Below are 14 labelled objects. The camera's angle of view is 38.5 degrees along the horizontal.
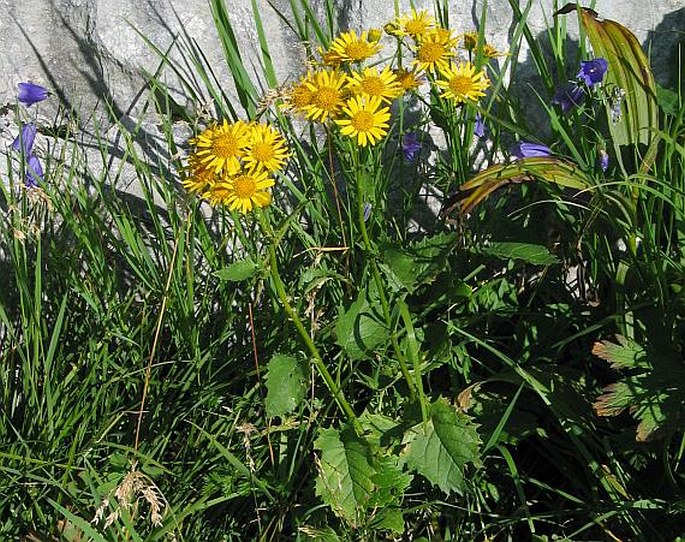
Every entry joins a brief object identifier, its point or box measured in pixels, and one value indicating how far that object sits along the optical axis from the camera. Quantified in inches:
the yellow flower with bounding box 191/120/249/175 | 51.2
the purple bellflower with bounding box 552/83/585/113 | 71.0
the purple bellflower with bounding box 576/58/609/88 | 68.2
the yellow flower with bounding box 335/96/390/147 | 52.4
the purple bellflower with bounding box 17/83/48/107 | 77.4
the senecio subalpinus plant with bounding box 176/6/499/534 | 52.3
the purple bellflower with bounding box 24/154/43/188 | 73.7
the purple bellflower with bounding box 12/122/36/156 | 72.8
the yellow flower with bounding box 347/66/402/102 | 53.5
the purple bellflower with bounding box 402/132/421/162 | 74.9
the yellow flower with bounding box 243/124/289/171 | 52.1
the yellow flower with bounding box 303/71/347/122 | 53.3
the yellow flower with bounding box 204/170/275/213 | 50.8
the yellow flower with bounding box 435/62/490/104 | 60.2
